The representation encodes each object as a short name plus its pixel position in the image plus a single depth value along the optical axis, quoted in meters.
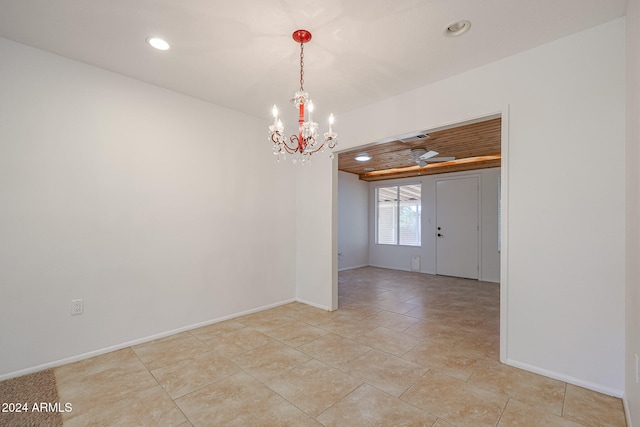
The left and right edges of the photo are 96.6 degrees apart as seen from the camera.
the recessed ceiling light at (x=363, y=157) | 5.40
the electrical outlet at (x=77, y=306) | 2.56
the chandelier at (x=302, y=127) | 2.16
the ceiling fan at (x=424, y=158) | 4.73
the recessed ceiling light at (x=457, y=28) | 2.07
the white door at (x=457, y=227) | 6.36
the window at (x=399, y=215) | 7.32
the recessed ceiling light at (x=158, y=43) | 2.28
